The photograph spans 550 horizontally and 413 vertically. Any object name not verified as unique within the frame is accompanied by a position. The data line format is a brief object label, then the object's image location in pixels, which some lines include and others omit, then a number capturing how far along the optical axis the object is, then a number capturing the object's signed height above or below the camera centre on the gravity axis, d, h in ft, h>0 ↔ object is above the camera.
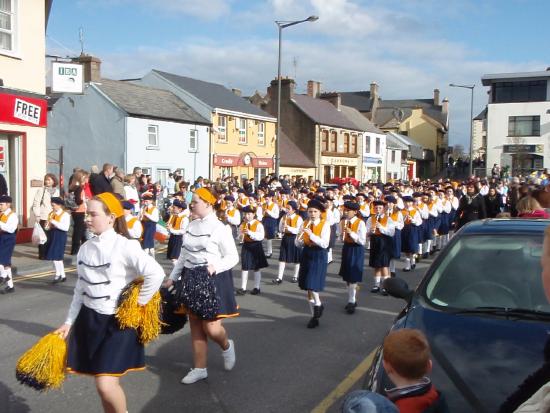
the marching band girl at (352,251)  28.17 -3.60
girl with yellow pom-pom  12.76 -2.89
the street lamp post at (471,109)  136.12 +18.40
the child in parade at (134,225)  32.94 -2.74
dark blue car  10.03 -2.87
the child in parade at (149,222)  39.58 -3.05
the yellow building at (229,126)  112.27 +11.78
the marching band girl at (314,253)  25.70 -3.37
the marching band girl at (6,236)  29.45 -3.15
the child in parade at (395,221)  35.58 -2.49
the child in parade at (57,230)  32.78 -3.07
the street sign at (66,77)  53.62 +9.62
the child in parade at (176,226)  35.16 -2.97
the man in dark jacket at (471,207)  44.98 -1.98
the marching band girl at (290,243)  36.42 -4.04
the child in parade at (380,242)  32.91 -3.58
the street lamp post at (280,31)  75.66 +20.35
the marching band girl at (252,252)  31.94 -4.10
